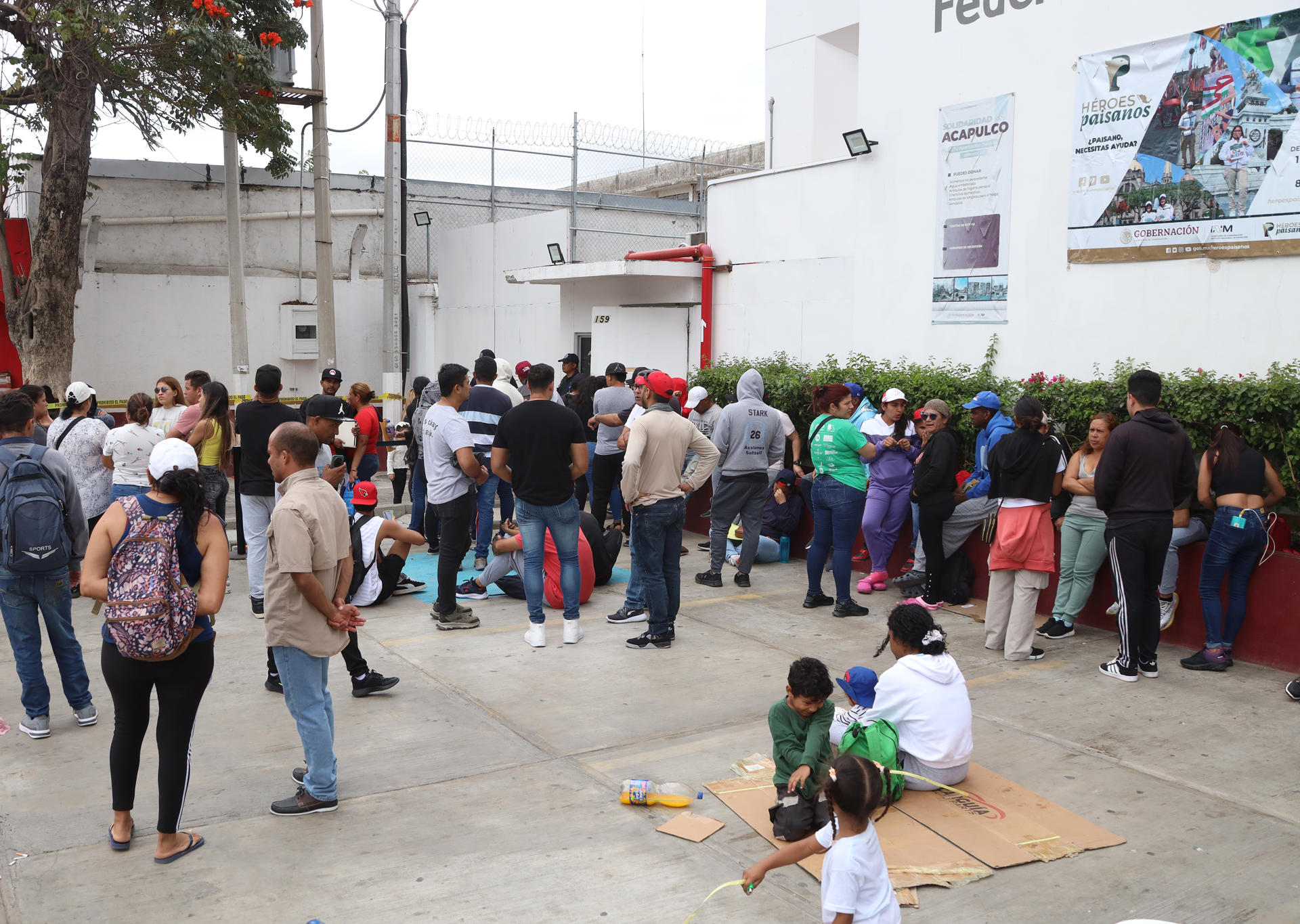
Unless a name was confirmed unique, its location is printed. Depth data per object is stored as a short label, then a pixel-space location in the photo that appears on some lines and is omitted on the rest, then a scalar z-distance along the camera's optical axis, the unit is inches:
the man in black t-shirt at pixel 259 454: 273.3
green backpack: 179.5
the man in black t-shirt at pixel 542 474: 270.4
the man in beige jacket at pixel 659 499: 277.0
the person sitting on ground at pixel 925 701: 179.5
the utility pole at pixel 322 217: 587.5
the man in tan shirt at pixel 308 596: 166.9
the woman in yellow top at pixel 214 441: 302.2
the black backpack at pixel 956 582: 331.6
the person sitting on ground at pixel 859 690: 190.4
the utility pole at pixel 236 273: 614.9
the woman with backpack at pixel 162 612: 153.3
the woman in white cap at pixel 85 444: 304.8
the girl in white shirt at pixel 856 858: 117.5
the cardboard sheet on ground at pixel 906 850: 155.7
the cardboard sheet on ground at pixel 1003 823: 164.4
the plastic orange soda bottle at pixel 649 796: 181.2
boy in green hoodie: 165.8
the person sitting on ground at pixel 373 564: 286.8
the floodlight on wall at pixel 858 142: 407.2
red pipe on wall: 499.8
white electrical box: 768.9
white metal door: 525.0
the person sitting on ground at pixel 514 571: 317.4
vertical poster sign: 361.4
